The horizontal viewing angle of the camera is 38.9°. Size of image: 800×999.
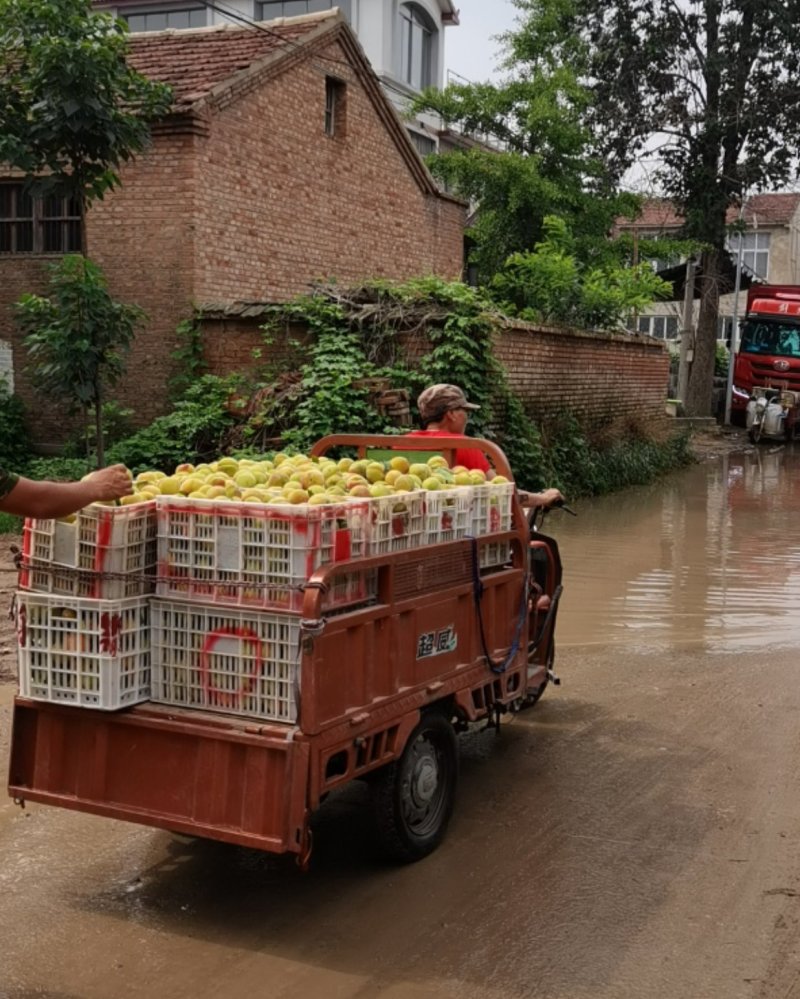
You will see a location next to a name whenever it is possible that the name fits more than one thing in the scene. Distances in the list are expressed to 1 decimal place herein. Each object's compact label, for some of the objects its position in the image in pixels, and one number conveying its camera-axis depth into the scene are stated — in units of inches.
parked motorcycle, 1131.3
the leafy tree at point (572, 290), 755.4
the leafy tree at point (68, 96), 442.3
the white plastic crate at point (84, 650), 164.4
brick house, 600.1
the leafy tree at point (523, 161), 1004.6
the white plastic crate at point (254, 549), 161.6
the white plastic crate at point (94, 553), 166.2
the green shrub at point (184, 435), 552.7
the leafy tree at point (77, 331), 466.6
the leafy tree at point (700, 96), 1208.2
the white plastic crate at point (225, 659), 161.3
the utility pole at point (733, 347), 1269.7
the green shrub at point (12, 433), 602.9
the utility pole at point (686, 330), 1326.3
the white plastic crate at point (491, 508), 204.8
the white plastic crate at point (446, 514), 189.7
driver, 250.8
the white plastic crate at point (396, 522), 174.7
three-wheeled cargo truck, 159.0
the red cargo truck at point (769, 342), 1177.4
